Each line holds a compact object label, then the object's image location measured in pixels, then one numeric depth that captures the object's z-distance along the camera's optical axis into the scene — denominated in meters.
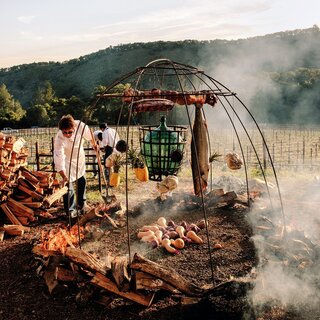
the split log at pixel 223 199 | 7.12
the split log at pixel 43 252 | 4.79
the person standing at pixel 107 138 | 10.93
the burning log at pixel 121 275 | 4.15
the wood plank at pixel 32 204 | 7.57
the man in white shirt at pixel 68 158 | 6.71
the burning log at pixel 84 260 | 4.25
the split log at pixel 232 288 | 3.86
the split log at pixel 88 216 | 6.42
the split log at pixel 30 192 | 7.70
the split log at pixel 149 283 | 4.05
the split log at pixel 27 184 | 7.73
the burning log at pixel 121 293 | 4.12
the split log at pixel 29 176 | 7.89
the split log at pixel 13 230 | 6.70
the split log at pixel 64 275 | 4.51
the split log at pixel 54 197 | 7.82
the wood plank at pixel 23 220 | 7.33
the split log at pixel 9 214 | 7.21
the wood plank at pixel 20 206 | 7.40
